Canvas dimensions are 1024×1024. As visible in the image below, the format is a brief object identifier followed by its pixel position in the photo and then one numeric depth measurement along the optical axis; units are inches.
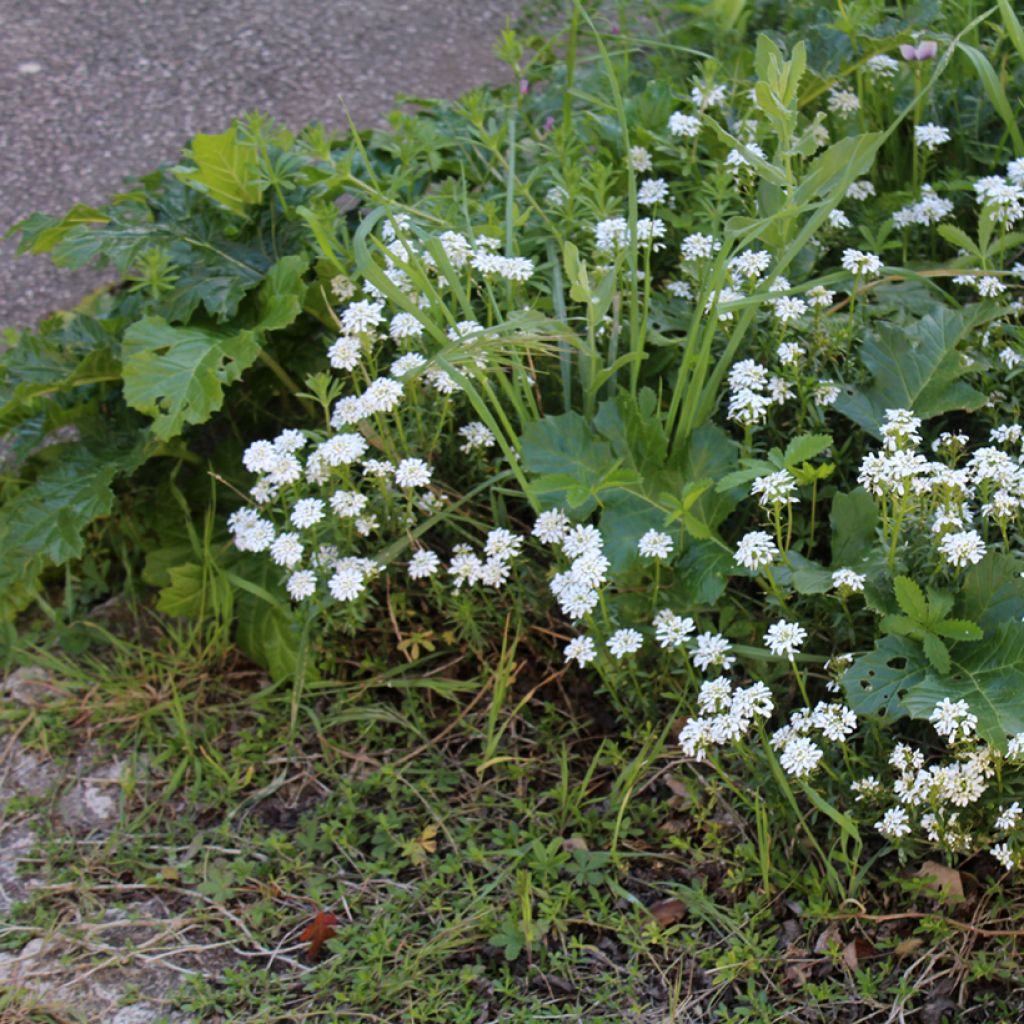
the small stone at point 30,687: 108.0
